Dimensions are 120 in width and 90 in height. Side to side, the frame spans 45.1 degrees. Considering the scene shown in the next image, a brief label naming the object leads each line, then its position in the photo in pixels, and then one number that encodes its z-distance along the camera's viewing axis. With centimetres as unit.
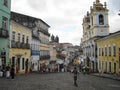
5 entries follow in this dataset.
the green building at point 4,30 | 1647
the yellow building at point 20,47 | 1999
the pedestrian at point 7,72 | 1439
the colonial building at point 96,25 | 3483
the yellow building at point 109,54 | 2366
